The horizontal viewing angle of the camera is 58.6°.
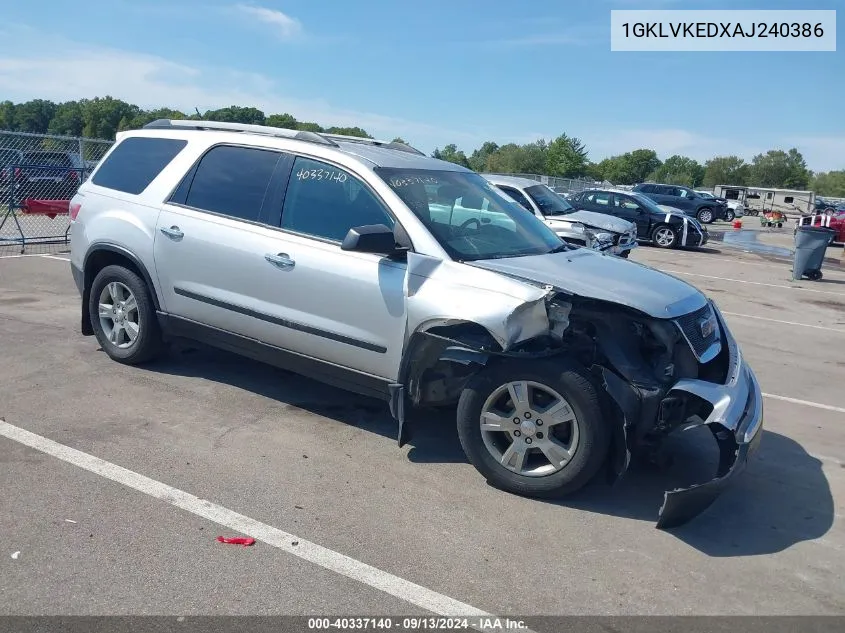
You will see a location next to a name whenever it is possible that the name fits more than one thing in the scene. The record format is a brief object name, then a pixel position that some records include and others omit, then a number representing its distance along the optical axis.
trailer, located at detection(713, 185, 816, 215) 56.31
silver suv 4.07
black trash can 15.08
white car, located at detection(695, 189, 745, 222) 42.34
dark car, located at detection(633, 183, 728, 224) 34.22
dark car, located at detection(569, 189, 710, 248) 20.95
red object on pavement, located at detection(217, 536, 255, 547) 3.57
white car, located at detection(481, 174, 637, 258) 12.90
